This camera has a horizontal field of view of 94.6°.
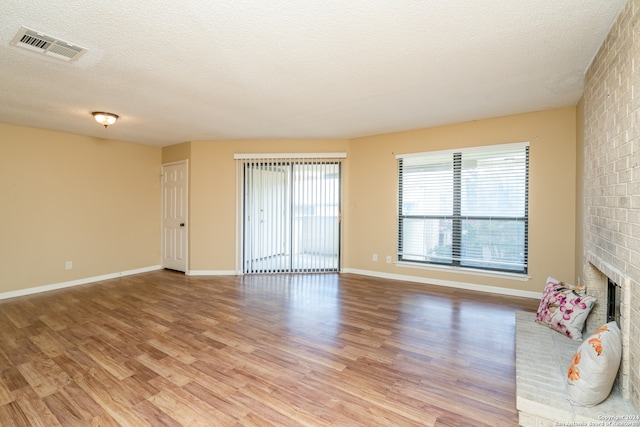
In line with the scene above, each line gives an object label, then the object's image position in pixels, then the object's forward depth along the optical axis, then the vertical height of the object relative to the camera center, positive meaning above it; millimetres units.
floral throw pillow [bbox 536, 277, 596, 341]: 2521 -872
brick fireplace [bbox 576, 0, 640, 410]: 1661 +221
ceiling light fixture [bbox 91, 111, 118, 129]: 3828 +1222
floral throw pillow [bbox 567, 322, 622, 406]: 1652 -903
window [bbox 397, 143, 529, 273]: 4105 +65
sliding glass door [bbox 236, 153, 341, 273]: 5527 -72
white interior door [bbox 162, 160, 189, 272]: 5750 -102
